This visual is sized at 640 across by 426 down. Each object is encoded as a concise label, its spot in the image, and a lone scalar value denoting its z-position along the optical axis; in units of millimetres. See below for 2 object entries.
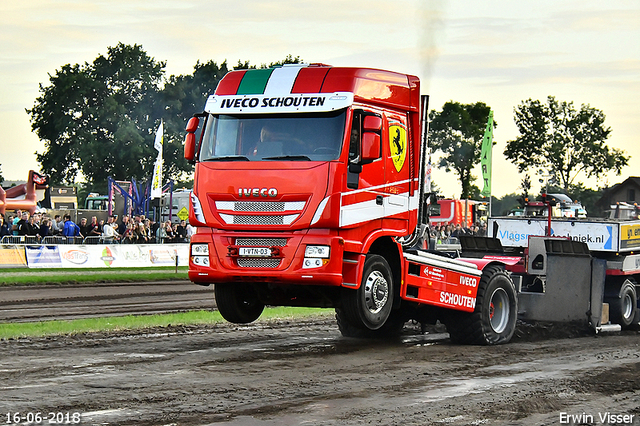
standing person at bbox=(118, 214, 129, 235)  33047
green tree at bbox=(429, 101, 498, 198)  85750
